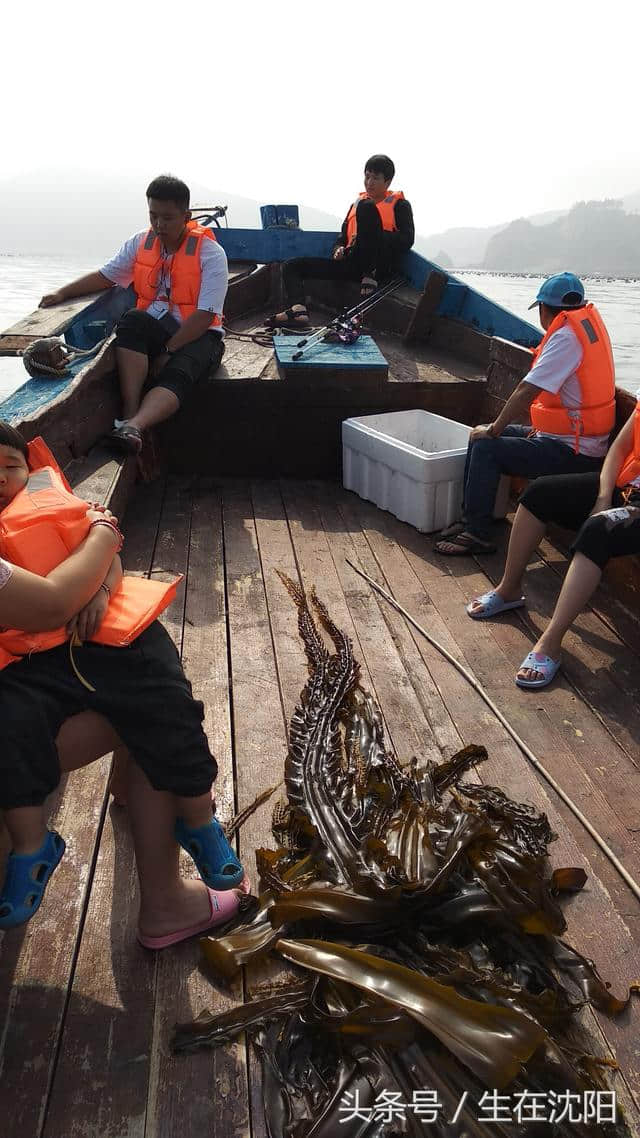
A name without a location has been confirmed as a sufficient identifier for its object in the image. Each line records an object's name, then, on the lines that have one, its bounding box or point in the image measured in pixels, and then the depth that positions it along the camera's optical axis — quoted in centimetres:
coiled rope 362
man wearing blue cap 339
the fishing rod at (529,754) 209
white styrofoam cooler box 412
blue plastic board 473
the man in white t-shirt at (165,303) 422
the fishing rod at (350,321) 502
